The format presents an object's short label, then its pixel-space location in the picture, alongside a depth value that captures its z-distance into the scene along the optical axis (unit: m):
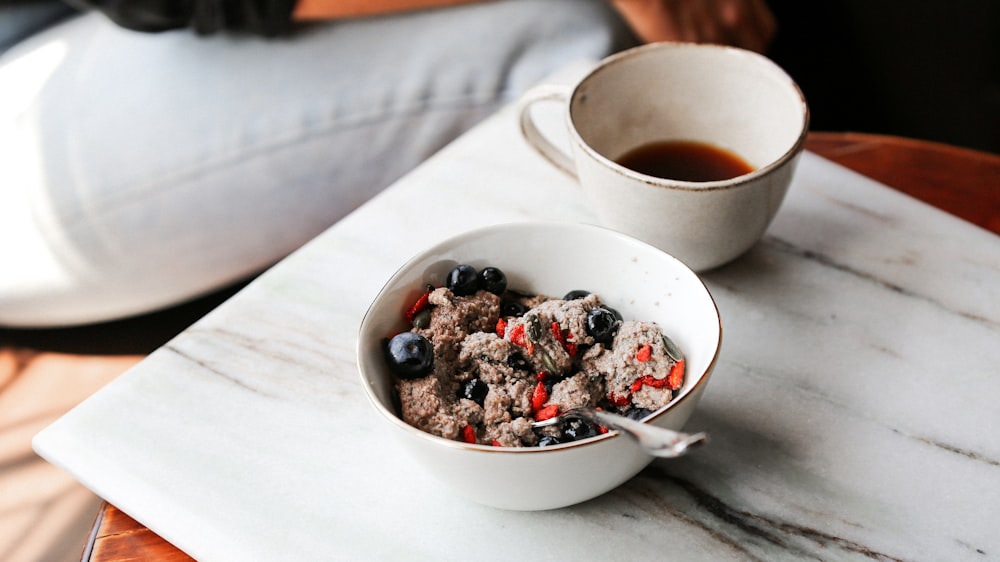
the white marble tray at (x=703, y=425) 0.66
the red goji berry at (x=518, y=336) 0.68
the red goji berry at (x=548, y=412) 0.65
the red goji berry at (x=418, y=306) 0.72
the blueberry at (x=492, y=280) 0.74
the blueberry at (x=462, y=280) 0.73
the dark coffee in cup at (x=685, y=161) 0.90
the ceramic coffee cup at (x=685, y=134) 0.77
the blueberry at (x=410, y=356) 0.65
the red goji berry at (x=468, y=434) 0.63
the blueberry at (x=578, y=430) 0.62
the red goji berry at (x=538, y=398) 0.66
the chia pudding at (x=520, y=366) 0.64
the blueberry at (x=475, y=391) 0.67
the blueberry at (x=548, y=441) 0.62
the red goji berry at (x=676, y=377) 0.65
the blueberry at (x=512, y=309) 0.74
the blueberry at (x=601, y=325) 0.69
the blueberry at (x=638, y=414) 0.63
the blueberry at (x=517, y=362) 0.67
